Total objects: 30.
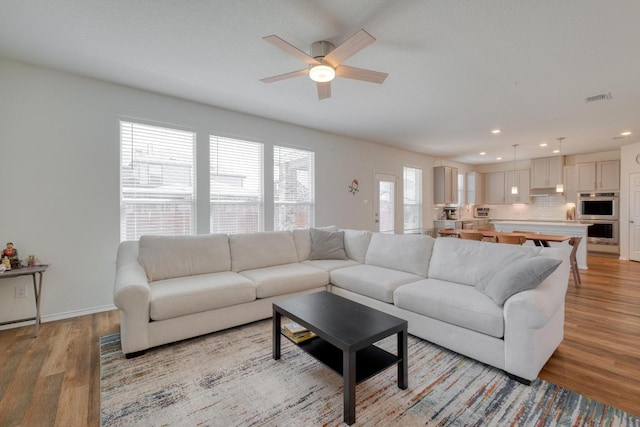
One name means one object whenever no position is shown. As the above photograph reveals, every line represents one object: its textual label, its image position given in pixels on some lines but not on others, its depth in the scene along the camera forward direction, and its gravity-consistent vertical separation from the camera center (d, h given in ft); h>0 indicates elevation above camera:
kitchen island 17.55 -1.21
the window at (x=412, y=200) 24.43 +0.92
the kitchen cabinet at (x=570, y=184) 25.51 +2.25
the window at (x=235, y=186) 14.05 +1.32
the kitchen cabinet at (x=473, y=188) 30.71 +2.37
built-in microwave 23.04 +0.28
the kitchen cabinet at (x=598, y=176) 23.17 +2.81
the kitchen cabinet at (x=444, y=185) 26.11 +2.29
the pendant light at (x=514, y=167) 22.51 +4.27
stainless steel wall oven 22.82 -1.86
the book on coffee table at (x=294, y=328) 7.16 -2.96
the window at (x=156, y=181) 11.84 +1.36
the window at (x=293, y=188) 16.25 +1.35
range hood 26.75 +1.70
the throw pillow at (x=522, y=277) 6.88 -1.61
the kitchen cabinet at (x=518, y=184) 28.50 +2.55
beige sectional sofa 6.86 -2.31
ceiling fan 7.04 +4.05
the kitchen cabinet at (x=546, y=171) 26.00 +3.52
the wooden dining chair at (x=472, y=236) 15.24 -1.36
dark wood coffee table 5.37 -2.53
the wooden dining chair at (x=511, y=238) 13.87 -1.40
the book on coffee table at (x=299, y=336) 6.93 -3.04
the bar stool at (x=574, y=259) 14.15 -2.42
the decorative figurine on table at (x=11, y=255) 9.30 -1.34
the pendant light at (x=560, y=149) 20.21 +4.83
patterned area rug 5.51 -3.93
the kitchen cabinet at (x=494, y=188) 30.22 +2.39
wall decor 19.80 +1.65
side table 8.71 -1.84
